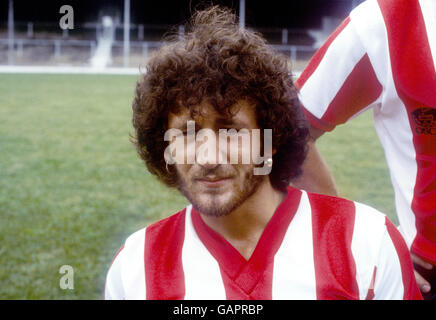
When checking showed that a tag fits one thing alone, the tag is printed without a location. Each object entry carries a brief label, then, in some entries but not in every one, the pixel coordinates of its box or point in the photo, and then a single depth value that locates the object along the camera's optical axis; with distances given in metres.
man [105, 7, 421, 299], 1.15
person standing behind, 1.23
